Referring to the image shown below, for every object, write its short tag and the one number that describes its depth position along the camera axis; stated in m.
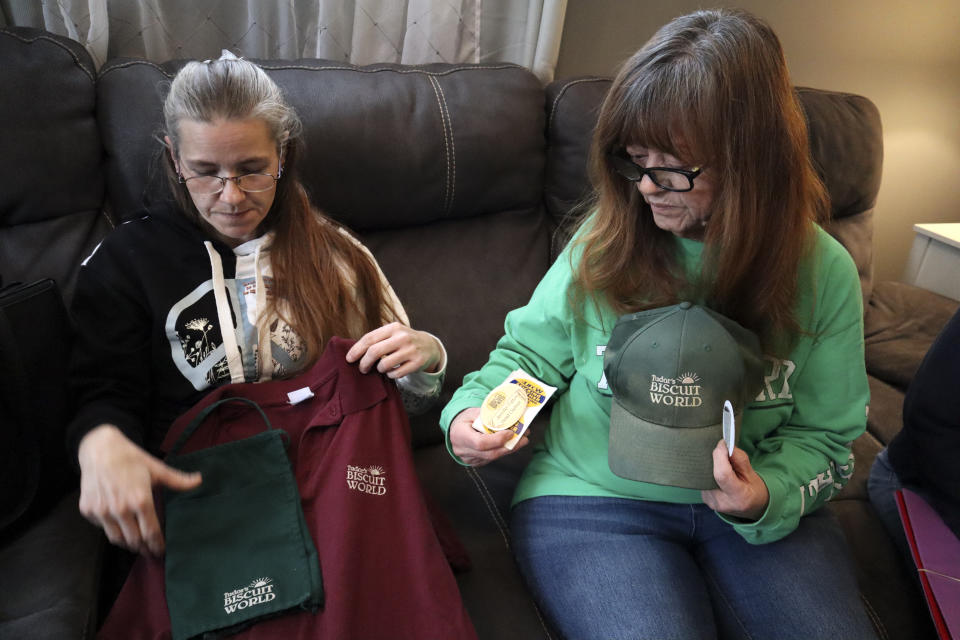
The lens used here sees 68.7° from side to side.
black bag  1.03
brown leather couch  1.20
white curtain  1.57
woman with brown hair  0.97
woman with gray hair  1.13
